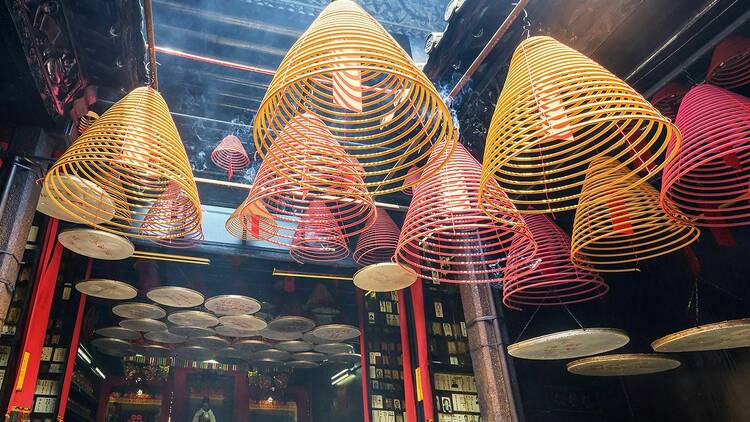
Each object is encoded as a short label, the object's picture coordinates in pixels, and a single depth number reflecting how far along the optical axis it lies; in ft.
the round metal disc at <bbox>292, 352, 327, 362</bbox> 32.65
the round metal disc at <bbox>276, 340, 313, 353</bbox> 29.24
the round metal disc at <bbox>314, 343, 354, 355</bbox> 29.22
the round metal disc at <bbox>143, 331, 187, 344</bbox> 25.45
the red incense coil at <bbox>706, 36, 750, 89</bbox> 9.27
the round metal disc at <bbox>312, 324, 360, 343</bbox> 22.83
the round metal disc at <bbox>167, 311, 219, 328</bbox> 21.57
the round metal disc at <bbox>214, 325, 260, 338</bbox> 24.12
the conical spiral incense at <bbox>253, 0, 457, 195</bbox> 4.75
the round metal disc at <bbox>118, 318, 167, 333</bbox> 22.86
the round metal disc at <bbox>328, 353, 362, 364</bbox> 33.39
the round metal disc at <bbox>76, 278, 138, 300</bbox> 16.75
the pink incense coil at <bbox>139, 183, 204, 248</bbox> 8.68
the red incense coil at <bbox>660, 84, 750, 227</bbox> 7.11
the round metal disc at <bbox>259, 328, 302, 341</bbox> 25.66
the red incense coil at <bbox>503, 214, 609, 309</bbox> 10.72
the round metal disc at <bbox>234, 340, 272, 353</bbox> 28.17
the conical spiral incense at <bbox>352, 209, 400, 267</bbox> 15.49
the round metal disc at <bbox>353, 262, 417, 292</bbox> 13.35
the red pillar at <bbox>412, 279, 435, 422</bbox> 17.10
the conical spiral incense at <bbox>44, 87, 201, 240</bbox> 6.62
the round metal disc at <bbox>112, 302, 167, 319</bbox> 20.35
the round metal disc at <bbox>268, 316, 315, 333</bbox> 22.89
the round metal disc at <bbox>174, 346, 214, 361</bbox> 31.01
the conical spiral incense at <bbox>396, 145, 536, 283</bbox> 8.07
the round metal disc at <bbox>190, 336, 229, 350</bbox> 27.55
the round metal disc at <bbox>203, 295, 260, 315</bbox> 19.19
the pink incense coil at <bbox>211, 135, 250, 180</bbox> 16.57
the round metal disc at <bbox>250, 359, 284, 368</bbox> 37.27
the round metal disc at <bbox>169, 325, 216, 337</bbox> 25.21
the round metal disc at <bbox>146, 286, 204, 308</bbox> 17.85
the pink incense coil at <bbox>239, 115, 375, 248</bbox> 6.35
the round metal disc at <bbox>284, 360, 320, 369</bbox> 36.29
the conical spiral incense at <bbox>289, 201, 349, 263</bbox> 15.74
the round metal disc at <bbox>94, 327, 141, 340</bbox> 25.13
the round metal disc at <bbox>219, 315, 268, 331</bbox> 22.20
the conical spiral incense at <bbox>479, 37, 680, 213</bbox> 5.27
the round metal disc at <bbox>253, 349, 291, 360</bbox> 31.27
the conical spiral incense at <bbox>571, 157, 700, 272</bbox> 8.78
